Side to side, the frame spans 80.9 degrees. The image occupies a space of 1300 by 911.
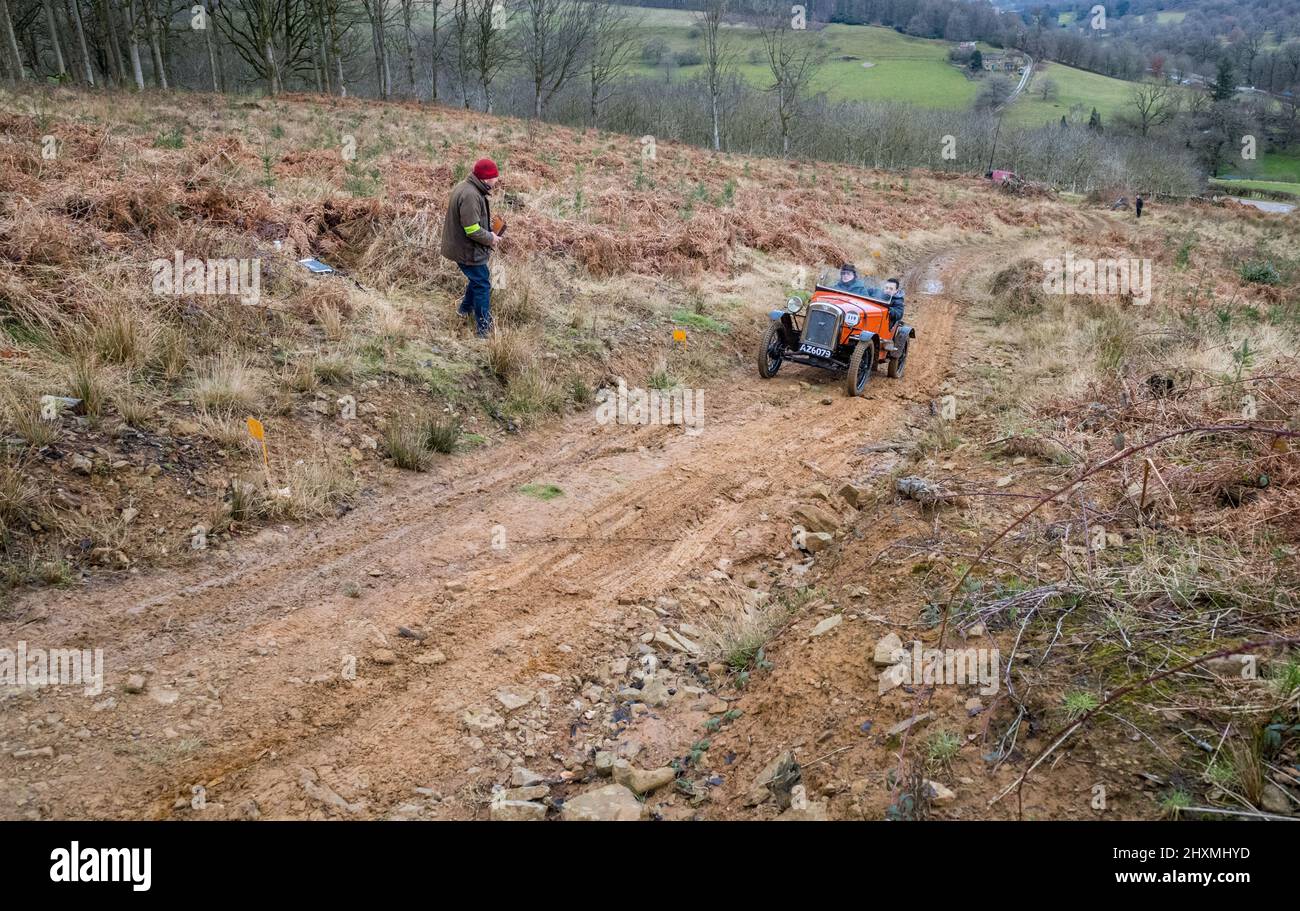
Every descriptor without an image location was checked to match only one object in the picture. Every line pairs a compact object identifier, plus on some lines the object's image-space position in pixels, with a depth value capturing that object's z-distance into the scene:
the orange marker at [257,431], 6.21
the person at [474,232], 8.88
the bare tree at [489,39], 38.34
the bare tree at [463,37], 38.31
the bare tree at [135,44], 28.19
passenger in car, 11.12
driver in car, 11.16
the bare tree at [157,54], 28.98
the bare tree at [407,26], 36.11
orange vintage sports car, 10.49
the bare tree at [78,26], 28.50
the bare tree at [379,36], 33.66
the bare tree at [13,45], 25.70
